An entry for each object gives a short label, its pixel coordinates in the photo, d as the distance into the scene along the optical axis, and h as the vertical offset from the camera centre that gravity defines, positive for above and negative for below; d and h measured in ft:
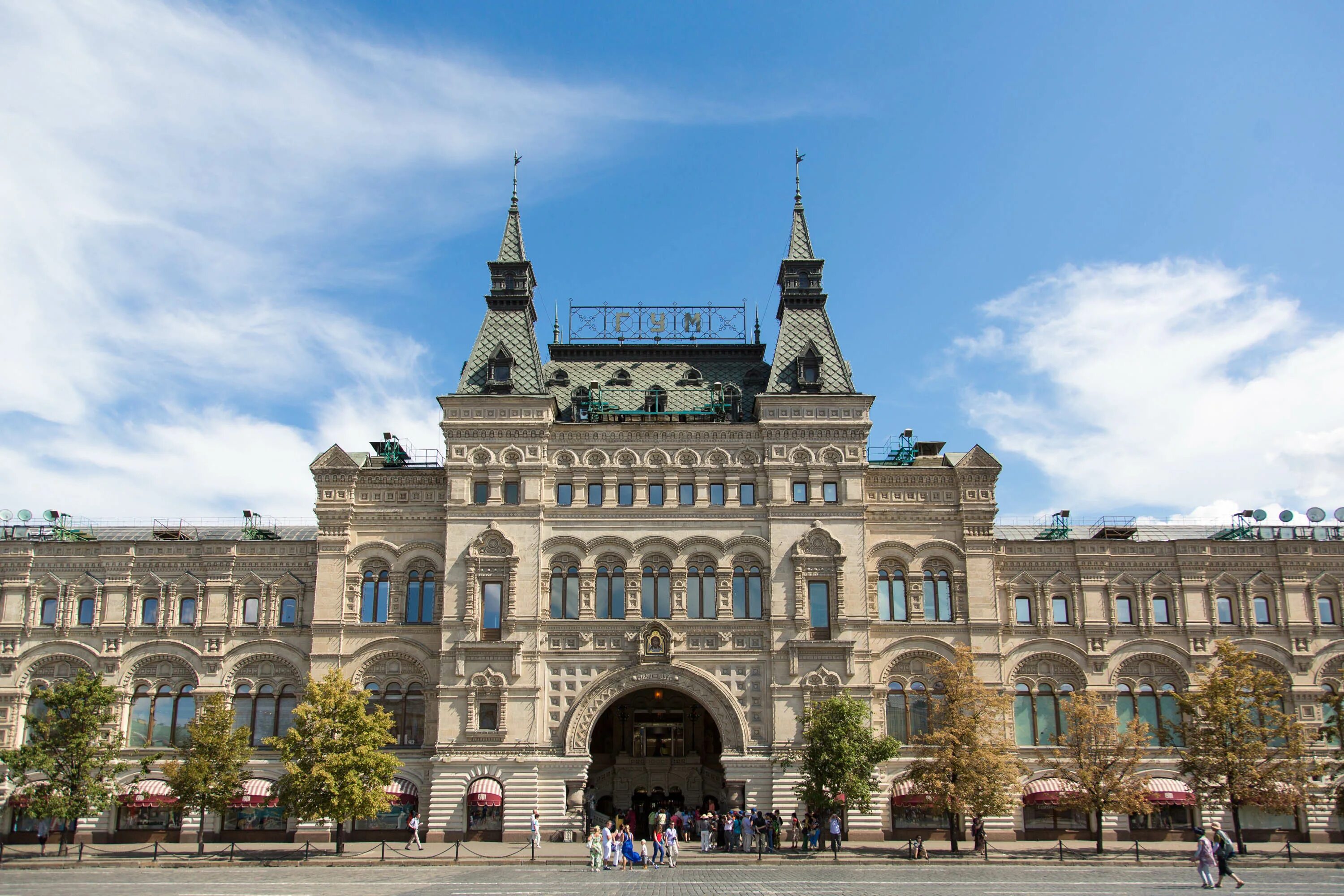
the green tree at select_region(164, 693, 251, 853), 173.27 -1.75
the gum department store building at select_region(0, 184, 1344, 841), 191.62 +25.06
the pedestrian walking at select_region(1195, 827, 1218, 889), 129.90 -12.30
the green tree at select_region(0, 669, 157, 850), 170.91 +0.05
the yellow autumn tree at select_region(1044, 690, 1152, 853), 170.40 -1.84
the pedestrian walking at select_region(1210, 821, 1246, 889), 133.39 -11.79
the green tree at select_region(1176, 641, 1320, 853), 172.24 +0.42
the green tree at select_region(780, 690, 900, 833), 170.19 -0.79
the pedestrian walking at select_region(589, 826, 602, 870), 153.79 -12.97
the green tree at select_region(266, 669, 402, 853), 167.32 -0.43
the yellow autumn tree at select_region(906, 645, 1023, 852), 168.25 -0.76
